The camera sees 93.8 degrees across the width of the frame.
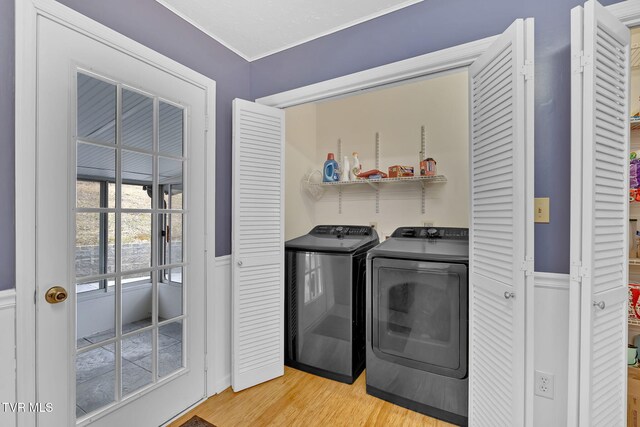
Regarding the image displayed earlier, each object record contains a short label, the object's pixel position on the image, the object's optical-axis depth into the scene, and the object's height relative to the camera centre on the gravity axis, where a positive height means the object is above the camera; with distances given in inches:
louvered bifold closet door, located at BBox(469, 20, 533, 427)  48.2 -2.2
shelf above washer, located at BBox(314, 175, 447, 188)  102.0 +10.9
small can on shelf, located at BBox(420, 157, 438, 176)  103.6 +15.2
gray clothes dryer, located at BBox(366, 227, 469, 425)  68.0 -28.3
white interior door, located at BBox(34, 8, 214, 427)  50.2 -4.6
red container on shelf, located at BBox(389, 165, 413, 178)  107.4 +14.2
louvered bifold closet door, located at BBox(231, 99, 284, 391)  79.8 -9.8
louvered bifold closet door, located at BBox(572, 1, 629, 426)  45.3 -1.0
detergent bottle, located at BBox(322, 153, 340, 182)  119.9 +15.8
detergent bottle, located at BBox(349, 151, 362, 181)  120.3 +17.0
